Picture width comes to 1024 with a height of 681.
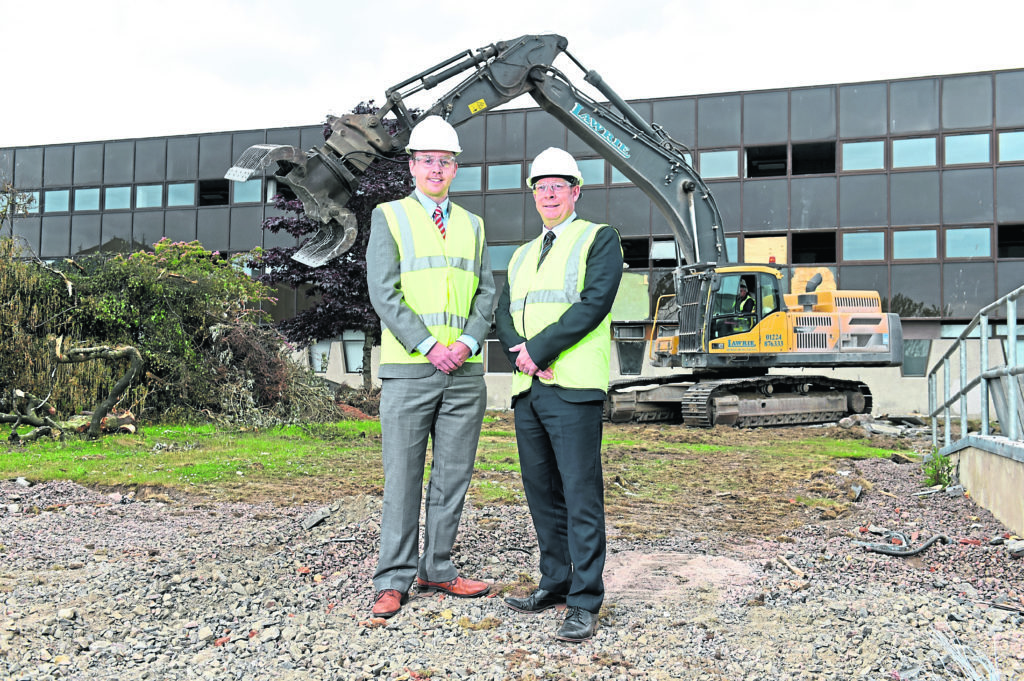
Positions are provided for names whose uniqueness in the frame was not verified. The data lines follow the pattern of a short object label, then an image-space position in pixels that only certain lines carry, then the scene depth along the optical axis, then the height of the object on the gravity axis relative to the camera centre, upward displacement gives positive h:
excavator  13.92 +1.28
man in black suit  3.78 -0.02
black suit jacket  3.78 +0.29
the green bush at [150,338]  13.09 +0.50
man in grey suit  4.05 +0.06
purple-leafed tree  20.91 +2.41
